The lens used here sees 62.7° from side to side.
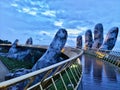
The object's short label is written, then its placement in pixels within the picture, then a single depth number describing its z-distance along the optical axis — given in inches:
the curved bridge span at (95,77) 50.0
